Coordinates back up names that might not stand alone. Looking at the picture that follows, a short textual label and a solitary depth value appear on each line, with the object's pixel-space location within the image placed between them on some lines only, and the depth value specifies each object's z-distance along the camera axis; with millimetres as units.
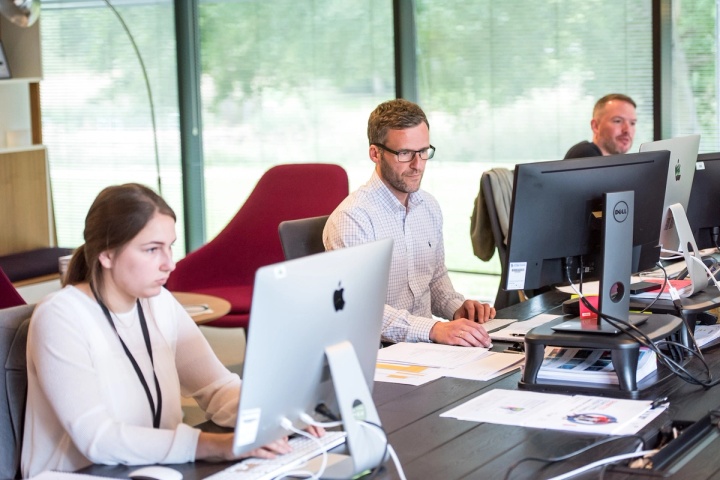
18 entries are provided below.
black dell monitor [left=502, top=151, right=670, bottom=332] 2373
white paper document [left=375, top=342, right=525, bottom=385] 2508
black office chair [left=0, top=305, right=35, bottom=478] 2221
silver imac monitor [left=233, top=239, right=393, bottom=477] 1653
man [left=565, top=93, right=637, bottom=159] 5176
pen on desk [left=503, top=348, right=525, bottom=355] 2699
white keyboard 1845
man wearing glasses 3252
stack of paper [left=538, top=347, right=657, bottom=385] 2361
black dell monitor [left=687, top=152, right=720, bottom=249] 3338
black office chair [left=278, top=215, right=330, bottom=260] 3244
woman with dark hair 1969
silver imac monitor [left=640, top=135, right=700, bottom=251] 3045
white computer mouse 1839
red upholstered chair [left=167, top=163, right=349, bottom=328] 5441
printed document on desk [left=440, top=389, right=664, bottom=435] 2082
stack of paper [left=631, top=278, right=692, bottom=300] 2879
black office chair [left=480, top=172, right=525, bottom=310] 4324
